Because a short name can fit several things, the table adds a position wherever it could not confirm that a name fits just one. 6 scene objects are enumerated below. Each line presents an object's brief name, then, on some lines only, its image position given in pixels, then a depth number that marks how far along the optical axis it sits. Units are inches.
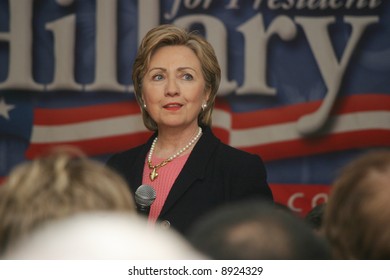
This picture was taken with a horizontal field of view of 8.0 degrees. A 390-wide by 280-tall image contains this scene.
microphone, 210.5
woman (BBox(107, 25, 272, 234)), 214.7
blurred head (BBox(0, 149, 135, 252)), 172.1
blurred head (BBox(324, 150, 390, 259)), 184.6
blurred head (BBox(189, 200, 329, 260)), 159.5
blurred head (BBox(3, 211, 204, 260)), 151.4
